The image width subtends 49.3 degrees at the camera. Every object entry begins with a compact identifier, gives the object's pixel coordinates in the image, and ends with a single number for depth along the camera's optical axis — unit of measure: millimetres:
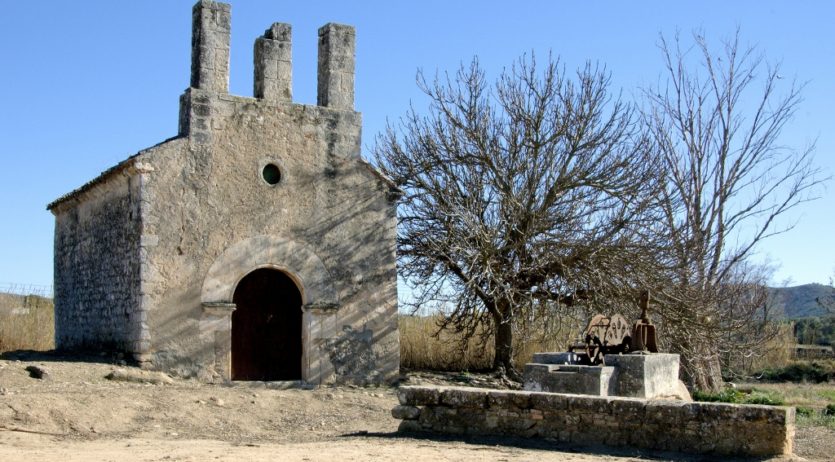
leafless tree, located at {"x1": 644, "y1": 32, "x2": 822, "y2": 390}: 17281
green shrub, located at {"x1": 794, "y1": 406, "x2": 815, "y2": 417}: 15292
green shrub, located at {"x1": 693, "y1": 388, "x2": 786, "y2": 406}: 15758
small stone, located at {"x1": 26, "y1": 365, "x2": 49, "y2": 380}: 12188
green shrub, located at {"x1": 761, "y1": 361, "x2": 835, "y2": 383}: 27422
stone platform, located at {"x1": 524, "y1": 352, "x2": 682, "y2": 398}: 10094
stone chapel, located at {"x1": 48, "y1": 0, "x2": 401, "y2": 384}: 13492
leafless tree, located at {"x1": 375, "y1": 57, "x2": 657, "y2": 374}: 16719
